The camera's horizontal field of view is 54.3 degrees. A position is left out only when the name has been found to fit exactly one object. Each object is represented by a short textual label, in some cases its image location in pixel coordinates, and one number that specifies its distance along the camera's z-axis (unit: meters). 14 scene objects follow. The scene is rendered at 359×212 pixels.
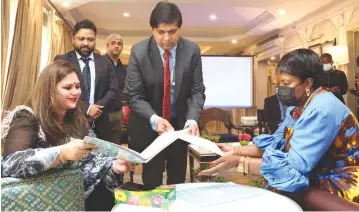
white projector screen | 6.02
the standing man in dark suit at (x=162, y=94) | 1.86
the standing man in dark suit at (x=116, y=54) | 3.30
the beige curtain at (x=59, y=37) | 6.11
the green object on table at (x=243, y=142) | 3.01
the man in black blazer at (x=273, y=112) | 3.73
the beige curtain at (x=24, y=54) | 4.03
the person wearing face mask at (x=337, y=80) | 3.90
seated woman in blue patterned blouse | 1.29
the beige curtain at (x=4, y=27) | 3.61
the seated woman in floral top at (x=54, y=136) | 1.10
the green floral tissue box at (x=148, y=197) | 1.09
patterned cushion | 1.01
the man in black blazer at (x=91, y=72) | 2.47
